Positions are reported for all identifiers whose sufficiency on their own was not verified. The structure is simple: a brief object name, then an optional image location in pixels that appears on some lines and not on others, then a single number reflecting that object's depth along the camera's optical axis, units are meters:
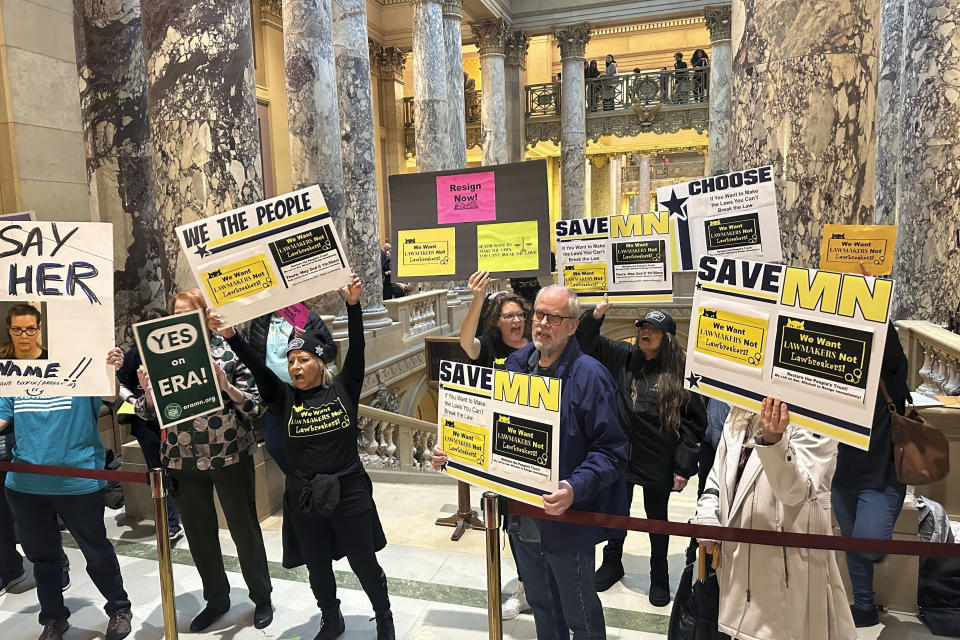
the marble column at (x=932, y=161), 6.88
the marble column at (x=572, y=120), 19.20
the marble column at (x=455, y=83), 14.34
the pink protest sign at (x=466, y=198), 4.30
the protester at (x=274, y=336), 4.81
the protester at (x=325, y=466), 3.46
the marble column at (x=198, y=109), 4.85
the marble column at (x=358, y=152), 10.53
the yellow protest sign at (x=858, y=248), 3.65
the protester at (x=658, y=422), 3.80
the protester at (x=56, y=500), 3.73
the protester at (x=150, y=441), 5.02
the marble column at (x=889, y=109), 9.52
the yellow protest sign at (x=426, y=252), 4.37
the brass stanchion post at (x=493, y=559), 2.91
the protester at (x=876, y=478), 3.26
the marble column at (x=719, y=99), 17.83
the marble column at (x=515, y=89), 20.25
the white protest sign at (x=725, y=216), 3.67
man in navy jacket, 2.81
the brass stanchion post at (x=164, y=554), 3.44
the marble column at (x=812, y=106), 3.43
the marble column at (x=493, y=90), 17.11
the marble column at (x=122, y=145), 7.32
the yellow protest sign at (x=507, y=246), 4.21
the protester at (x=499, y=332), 3.85
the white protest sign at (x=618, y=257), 4.50
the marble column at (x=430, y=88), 13.55
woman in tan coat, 2.46
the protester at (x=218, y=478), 3.81
